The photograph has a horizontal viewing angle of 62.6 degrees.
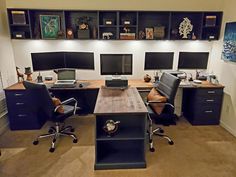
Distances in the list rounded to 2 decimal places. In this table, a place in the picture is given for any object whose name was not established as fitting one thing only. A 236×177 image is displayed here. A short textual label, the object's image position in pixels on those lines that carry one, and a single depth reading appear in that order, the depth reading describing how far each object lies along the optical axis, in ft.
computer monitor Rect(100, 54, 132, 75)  11.17
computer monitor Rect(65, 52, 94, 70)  11.62
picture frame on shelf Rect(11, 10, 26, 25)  10.75
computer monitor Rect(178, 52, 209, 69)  11.92
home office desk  10.40
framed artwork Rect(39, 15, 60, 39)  11.35
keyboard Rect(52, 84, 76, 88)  10.61
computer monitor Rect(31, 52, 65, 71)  11.05
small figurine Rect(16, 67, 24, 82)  11.57
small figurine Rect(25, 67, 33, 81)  11.52
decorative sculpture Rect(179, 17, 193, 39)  11.84
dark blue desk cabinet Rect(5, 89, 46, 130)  10.27
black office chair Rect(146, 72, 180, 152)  8.77
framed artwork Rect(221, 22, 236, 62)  10.11
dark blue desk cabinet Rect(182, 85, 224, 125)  11.01
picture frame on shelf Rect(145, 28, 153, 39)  11.72
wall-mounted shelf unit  11.32
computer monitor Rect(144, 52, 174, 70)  11.76
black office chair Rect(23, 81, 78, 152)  8.11
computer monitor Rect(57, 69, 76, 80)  11.41
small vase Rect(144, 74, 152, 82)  11.93
